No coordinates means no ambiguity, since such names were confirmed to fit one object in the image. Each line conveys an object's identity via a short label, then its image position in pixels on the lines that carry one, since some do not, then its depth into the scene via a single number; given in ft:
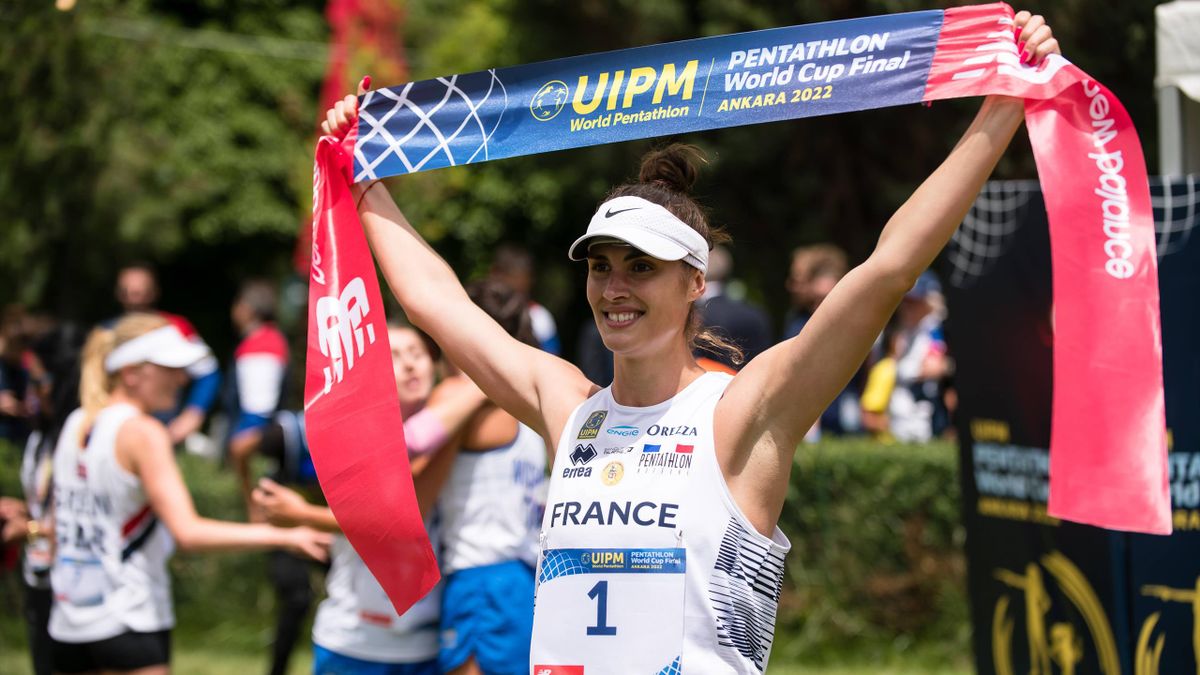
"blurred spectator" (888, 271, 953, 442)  56.65
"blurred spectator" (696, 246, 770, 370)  53.42
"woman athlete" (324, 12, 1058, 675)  21.04
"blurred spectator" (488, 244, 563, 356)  61.11
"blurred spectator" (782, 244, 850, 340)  58.44
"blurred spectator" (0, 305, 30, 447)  70.74
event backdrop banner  33.04
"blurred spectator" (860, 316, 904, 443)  62.18
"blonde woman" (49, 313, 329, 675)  36.47
